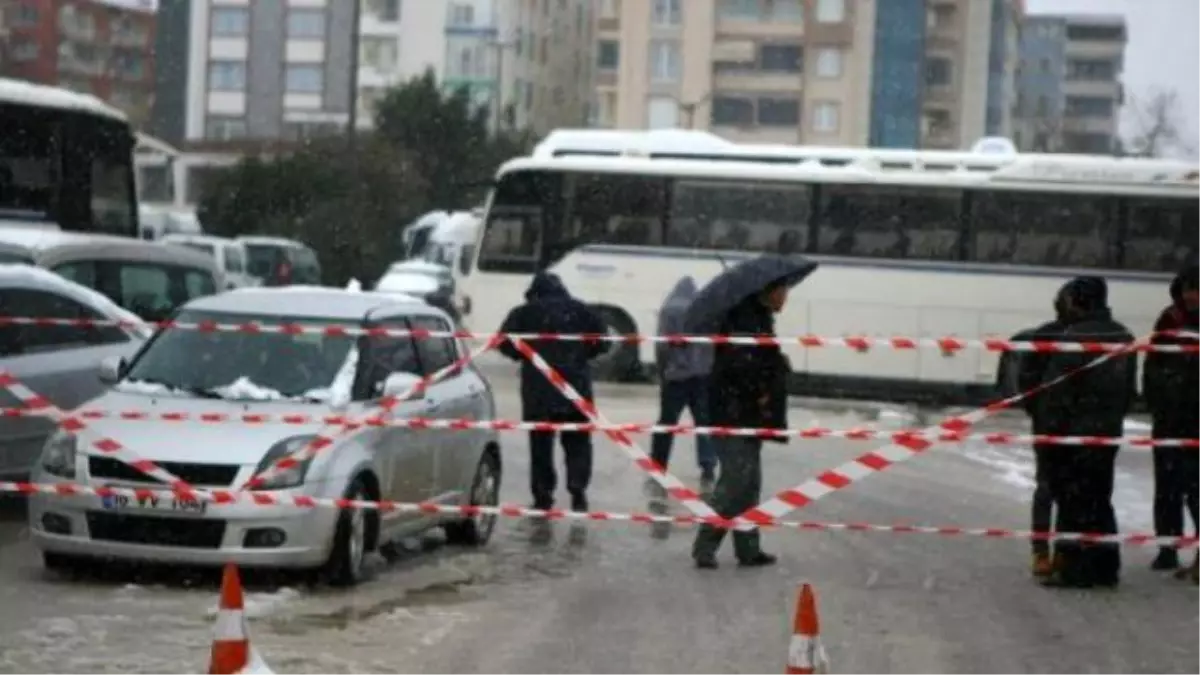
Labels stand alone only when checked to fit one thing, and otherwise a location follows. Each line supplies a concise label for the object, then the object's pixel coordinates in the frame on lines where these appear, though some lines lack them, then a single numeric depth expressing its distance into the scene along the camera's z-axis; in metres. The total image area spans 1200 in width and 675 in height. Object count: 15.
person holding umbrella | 12.40
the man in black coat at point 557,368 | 14.98
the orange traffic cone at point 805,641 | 6.95
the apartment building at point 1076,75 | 126.00
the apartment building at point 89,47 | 94.19
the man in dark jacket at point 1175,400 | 12.22
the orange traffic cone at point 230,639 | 7.20
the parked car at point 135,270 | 19.55
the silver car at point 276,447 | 11.02
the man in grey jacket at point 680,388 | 16.58
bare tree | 49.81
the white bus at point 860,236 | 30.03
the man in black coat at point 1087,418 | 11.97
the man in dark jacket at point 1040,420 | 12.09
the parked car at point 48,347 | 13.81
